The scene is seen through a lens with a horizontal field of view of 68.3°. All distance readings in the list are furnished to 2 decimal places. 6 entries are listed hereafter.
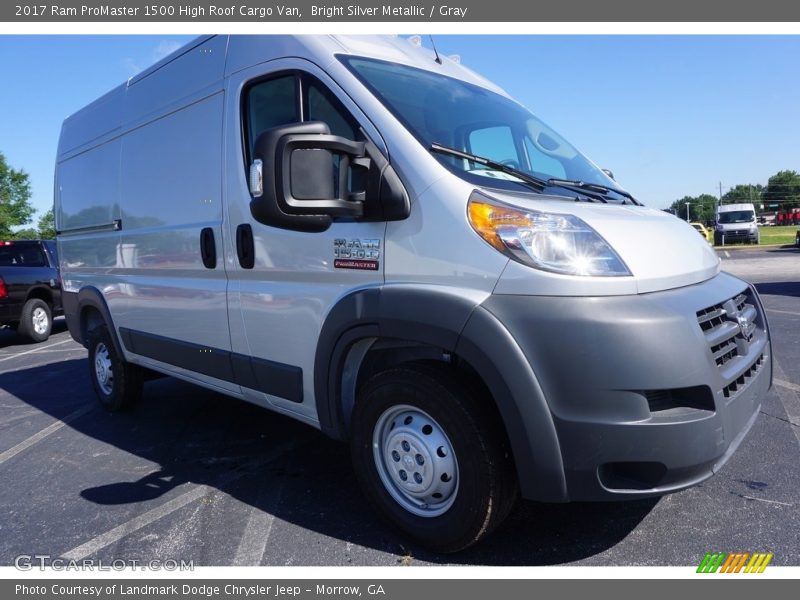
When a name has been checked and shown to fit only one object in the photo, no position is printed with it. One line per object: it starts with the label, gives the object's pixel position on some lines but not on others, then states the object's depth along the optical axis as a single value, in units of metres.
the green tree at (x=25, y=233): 54.69
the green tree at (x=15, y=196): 55.28
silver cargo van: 2.12
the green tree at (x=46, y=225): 64.30
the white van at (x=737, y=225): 33.16
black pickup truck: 9.82
